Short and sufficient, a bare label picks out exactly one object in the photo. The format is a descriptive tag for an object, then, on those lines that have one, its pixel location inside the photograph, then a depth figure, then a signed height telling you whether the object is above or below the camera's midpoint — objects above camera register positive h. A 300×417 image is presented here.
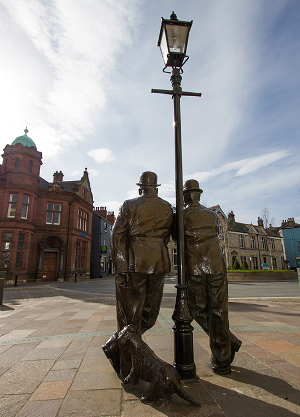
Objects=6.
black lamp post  2.69 +1.00
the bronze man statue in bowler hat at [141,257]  2.88 +0.11
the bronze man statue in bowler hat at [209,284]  2.92 -0.20
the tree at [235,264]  23.62 +0.23
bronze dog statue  2.20 -0.94
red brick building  21.27 +4.20
